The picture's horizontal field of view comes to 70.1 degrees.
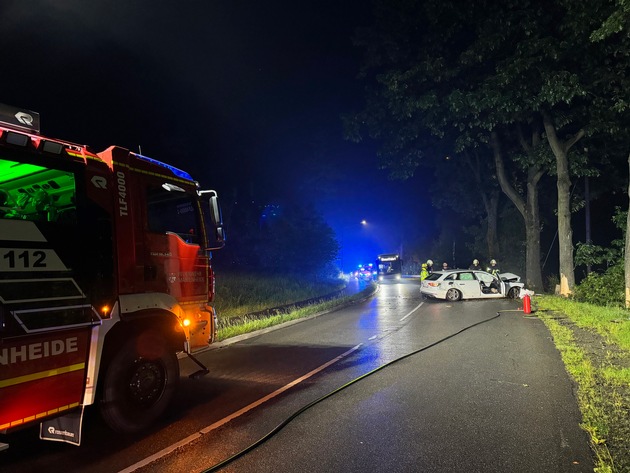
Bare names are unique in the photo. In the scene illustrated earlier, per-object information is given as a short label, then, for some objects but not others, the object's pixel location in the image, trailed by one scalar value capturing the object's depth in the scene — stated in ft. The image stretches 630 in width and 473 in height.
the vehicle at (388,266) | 162.20
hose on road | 13.28
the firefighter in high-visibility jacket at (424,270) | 94.43
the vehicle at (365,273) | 141.81
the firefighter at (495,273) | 66.08
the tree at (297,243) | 106.01
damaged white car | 64.34
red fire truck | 12.37
